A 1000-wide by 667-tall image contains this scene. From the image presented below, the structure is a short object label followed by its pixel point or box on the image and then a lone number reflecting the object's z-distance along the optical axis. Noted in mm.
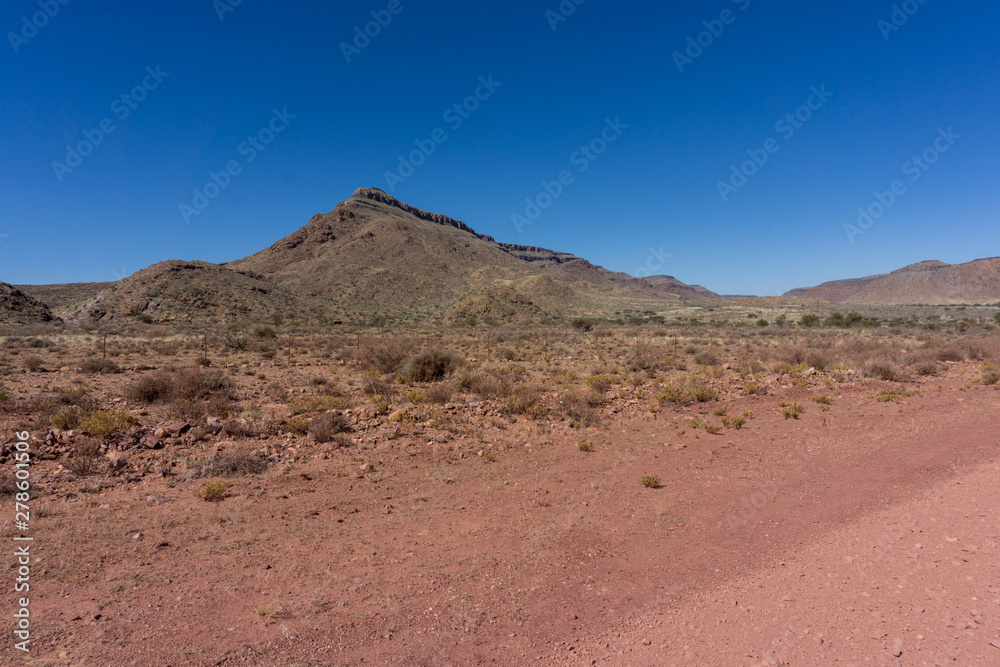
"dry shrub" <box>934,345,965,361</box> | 18844
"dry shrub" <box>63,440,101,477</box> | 6414
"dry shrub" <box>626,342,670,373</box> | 17500
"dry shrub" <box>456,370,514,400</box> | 12094
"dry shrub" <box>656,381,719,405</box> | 12000
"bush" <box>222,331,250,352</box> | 23875
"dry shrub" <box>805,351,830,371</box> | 17102
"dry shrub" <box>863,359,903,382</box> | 14953
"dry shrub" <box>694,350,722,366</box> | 18641
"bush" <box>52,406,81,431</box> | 8195
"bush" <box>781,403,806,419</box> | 10836
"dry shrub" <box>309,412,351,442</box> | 8320
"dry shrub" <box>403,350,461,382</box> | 14711
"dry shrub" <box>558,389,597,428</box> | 10211
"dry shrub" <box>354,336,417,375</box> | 16109
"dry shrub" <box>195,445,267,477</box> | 6684
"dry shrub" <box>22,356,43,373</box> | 15626
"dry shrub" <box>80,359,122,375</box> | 15578
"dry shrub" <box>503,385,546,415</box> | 10719
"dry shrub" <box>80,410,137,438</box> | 7636
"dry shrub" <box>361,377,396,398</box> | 12386
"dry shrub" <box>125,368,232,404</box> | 10545
